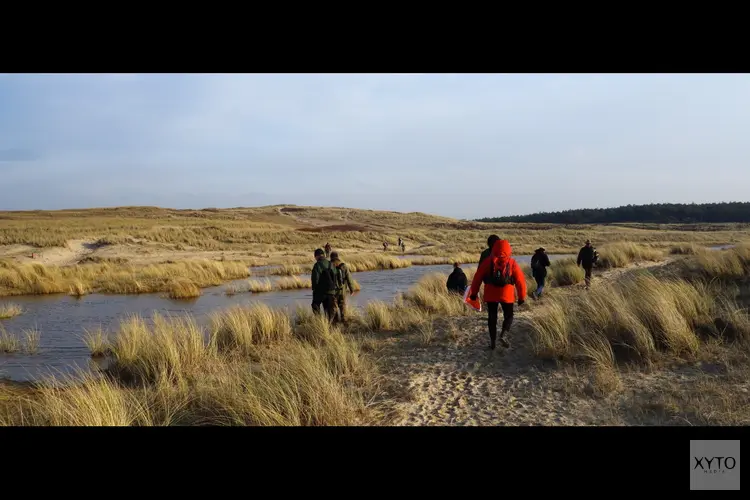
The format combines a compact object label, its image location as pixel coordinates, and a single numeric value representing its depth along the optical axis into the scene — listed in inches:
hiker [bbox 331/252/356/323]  348.2
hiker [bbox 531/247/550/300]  453.1
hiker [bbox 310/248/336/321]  333.1
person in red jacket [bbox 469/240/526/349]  245.9
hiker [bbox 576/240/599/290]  505.7
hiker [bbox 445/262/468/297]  454.3
